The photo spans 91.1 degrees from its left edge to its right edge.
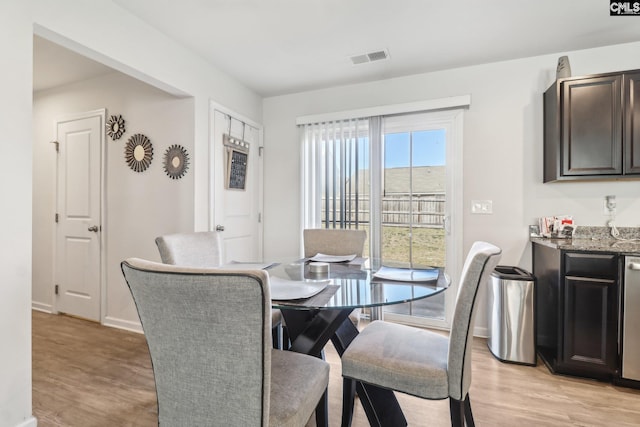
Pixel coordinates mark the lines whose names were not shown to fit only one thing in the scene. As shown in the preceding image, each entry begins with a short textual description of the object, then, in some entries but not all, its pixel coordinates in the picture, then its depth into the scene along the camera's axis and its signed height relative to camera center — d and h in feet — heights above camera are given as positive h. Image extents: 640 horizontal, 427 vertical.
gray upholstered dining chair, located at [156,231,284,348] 6.11 -0.88
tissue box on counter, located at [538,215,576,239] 8.52 -0.42
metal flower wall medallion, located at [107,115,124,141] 10.12 +2.69
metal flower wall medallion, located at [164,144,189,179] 9.07 +1.42
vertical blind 10.69 +1.30
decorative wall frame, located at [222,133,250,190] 10.30 +1.64
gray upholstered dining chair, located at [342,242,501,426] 3.95 -2.06
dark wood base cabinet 6.80 -2.27
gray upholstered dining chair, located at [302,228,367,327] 8.40 -0.86
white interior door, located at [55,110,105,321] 10.55 -0.20
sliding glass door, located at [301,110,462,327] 9.98 +0.76
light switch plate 9.44 +0.11
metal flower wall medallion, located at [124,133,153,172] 9.63 +1.78
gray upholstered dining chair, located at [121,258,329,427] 2.65 -1.23
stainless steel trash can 7.77 -2.74
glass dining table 4.21 -1.22
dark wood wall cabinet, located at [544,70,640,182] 7.45 +2.08
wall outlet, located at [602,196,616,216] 8.30 +0.14
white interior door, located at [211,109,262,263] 9.88 +0.40
